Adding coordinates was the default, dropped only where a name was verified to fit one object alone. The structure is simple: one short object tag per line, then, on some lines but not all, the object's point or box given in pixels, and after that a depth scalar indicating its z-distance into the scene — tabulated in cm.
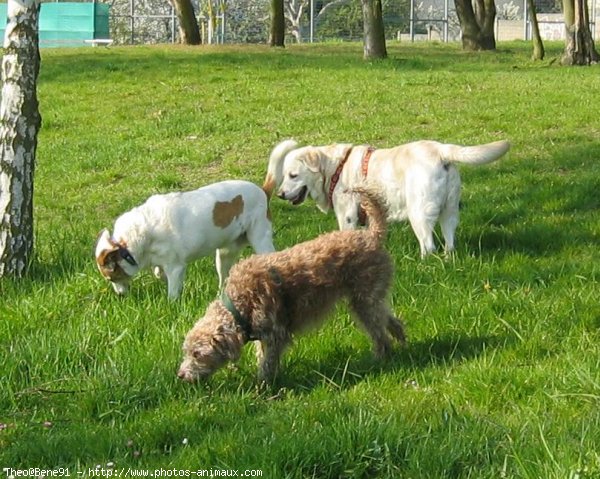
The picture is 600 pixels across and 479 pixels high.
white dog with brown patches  743
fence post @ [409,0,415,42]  4620
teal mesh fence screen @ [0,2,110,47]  4069
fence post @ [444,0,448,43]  4871
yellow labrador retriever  855
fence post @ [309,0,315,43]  4603
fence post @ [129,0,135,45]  4378
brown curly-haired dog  568
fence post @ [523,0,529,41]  5134
